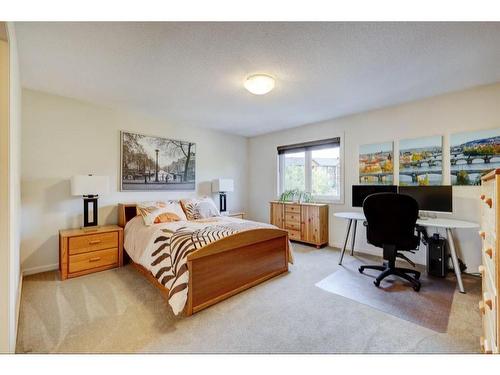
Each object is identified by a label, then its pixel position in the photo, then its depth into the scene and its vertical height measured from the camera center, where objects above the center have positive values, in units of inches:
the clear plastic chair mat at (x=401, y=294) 74.7 -43.1
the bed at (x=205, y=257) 78.1 -29.5
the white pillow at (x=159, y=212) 119.7 -14.7
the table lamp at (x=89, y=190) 111.5 -2.5
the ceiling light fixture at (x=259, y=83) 90.7 +42.3
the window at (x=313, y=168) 160.2 +13.8
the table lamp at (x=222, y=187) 174.4 -1.0
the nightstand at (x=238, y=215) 172.7 -22.8
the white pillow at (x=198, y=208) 138.9 -14.7
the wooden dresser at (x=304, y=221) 153.8 -25.1
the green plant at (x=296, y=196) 170.2 -7.7
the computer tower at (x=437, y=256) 104.7 -33.1
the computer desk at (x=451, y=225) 91.0 -15.9
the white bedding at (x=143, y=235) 99.9 -24.2
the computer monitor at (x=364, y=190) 123.2 -2.3
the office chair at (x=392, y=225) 90.4 -16.1
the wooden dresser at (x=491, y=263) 38.1 -14.8
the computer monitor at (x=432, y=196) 105.1 -4.8
